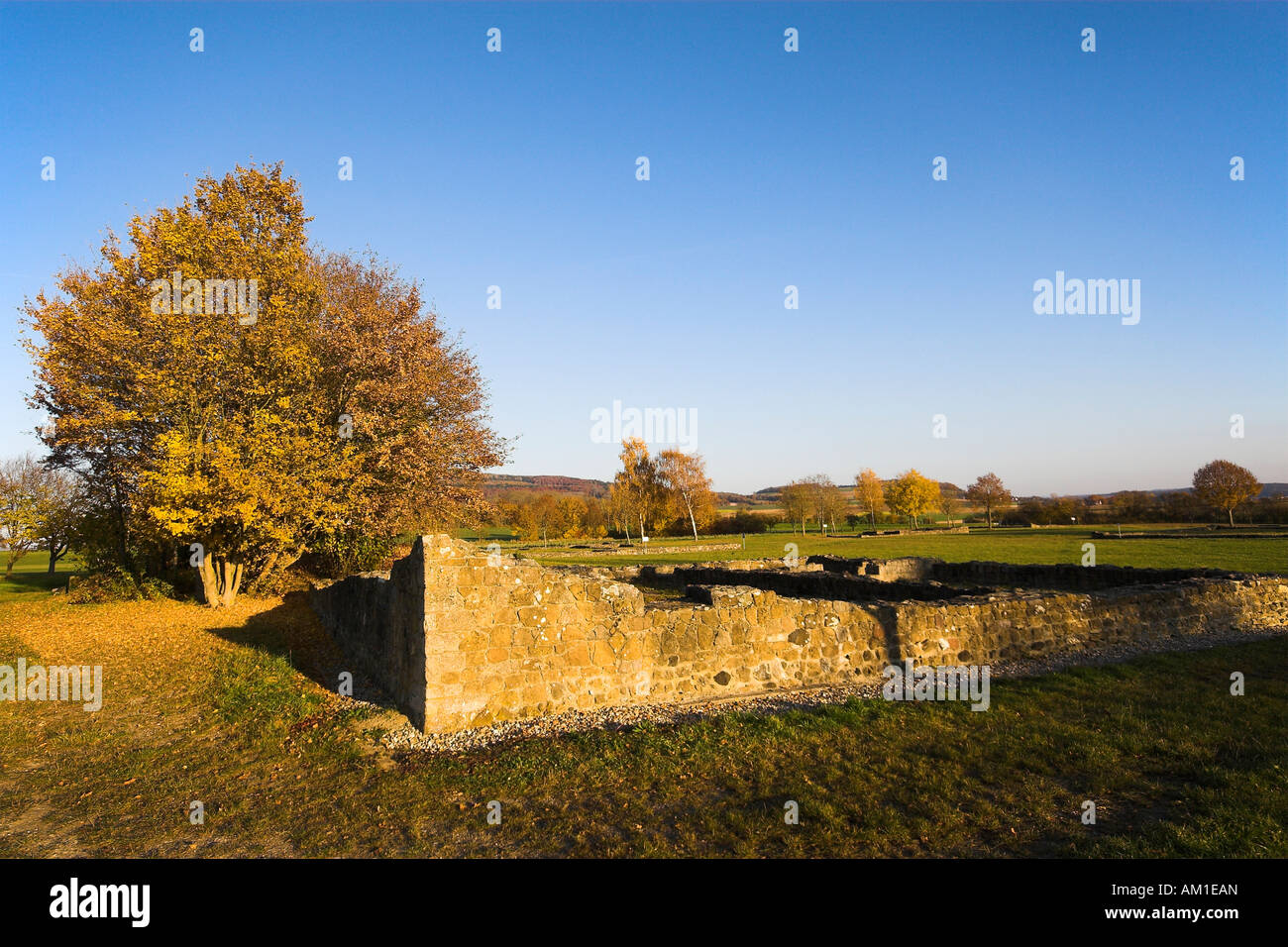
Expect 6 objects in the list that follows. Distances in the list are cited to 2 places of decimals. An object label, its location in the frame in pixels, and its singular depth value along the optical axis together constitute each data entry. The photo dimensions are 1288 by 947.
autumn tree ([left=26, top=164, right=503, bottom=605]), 15.02
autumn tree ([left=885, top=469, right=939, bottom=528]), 79.56
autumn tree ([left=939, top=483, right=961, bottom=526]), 87.96
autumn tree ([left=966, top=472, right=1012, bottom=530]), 84.31
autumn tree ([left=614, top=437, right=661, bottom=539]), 67.56
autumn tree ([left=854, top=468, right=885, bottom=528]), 92.06
